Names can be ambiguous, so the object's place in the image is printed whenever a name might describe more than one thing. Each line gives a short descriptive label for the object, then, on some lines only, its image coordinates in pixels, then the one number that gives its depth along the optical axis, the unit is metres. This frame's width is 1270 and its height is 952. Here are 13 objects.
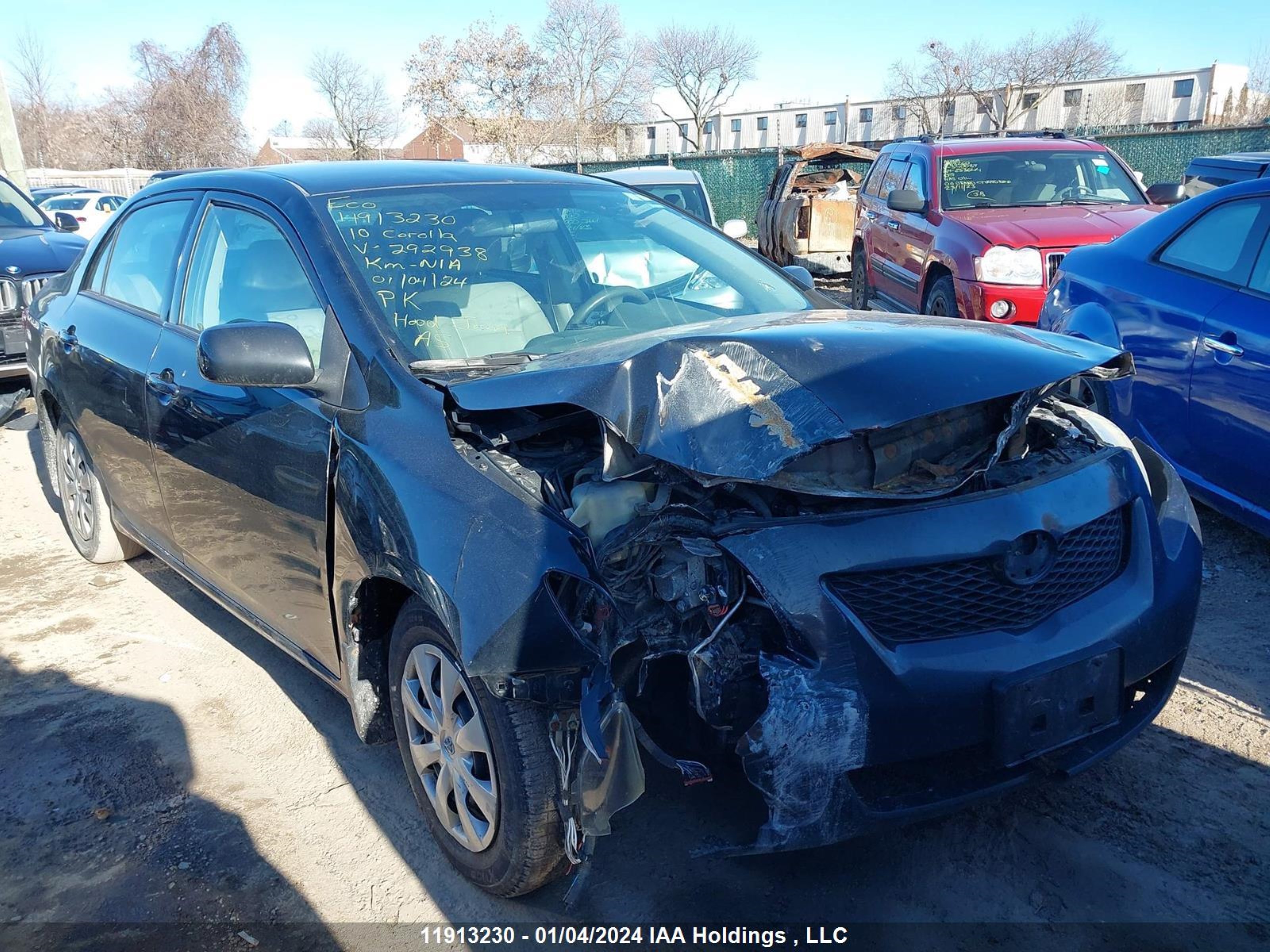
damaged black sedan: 2.15
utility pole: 13.41
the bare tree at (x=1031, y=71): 47.28
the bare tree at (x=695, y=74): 56.12
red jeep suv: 7.00
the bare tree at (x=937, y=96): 46.78
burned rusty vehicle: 14.83
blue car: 4.02
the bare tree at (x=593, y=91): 46.00
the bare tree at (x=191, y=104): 43.72
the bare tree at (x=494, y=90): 43.59
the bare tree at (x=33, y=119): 55.09
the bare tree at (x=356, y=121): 49.38
